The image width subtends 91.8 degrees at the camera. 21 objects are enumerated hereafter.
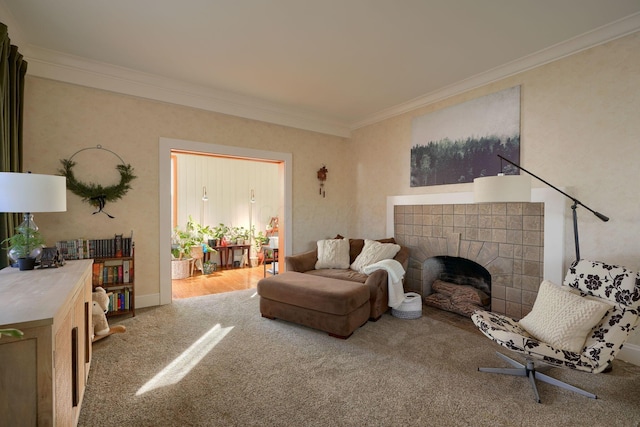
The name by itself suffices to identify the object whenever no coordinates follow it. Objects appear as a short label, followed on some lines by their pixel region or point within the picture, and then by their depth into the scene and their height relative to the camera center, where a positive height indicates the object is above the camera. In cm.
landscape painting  344 +86
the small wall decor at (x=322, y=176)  534 +58
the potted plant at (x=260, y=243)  726 -78
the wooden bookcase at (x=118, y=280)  336 -78
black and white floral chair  204 -83
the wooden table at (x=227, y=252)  675 -94
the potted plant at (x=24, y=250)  208 -27
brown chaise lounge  299 -92
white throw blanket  359 -78
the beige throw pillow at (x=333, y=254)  433 -62
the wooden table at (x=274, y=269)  542 -90
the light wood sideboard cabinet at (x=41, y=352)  109 -56
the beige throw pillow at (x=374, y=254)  405 -58
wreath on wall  337 +26
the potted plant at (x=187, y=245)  569 -69
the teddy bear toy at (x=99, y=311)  282 -94
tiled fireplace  311 -35
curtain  235 +82
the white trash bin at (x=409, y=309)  360 -116
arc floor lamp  264 +17
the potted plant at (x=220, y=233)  669 -51
